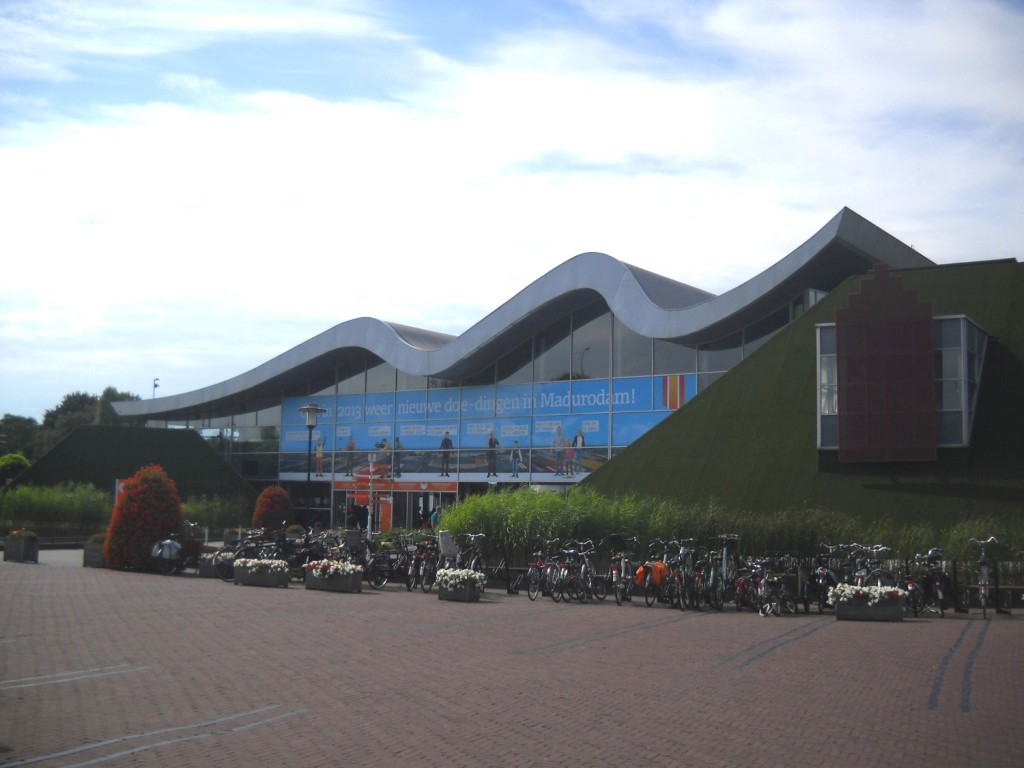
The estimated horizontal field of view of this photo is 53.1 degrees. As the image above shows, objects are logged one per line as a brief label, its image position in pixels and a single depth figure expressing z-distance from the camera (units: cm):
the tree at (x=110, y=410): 5709
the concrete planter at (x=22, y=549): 2772
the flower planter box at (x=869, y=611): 1659
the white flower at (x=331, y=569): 2055
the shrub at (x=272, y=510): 3638
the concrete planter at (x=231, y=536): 3122
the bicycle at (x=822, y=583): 1820
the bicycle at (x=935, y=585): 1747
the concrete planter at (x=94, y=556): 2598
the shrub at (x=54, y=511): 3759
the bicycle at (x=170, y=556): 2431
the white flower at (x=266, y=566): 2155
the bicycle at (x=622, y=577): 1897
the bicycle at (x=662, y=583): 1823
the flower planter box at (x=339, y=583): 2055
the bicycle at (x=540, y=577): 1958
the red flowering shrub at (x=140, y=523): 2512
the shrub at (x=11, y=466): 5628
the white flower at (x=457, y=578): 1895
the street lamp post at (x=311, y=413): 2817
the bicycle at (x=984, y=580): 1731
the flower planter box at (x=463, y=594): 1903
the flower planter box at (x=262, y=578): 2156
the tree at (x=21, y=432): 9744
